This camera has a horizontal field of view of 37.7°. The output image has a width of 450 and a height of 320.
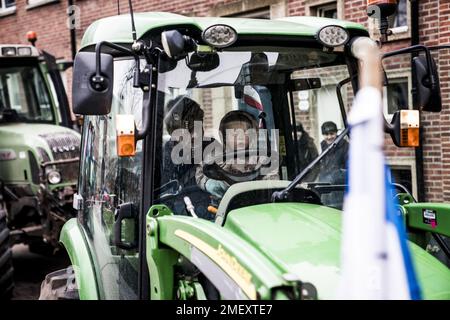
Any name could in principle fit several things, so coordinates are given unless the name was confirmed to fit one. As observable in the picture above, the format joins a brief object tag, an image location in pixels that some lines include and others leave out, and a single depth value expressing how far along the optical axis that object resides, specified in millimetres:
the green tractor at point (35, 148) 7238
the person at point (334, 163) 3256
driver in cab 3197
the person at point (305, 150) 3484
